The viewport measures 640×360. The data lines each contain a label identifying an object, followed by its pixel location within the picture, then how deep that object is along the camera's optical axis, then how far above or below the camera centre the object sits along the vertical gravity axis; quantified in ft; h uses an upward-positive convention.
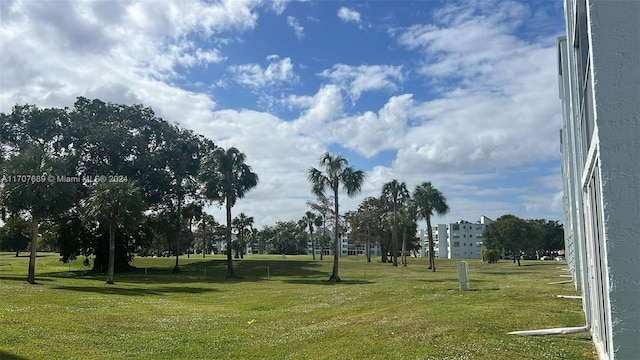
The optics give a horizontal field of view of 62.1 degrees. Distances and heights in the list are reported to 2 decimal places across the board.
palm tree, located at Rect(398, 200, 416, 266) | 201.88 +12.07
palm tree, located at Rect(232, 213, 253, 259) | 368.48 +17.09
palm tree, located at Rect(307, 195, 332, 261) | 277.68 +20.30
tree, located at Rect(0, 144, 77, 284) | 111.75 +13.31
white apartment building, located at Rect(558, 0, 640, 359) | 18.54 +3.29
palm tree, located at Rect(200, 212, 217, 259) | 357.12 +16.82
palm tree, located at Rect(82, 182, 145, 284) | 122.42 +10.05
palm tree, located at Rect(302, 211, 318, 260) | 352.28 +18.15
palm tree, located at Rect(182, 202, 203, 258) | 188.55 +13.19
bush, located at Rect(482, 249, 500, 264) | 249.96 -5.42
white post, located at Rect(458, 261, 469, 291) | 82.84 -4.92
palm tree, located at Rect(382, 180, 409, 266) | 216.95 +21.79
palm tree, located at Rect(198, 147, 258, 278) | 160.86 +21.08
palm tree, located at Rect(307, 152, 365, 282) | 142.61 +18.01
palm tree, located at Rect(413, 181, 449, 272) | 196.34 +15.72
